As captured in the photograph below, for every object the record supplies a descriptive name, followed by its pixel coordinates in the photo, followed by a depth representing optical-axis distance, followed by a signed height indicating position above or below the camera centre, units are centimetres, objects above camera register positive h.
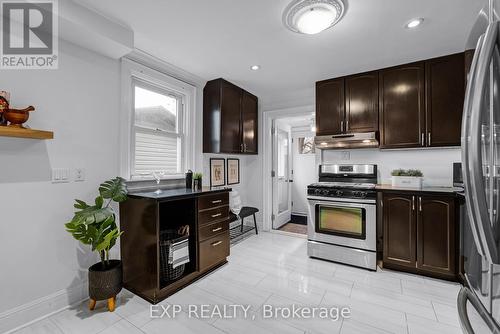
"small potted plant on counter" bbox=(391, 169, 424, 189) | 267 -12
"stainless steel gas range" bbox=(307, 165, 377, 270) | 264 -68
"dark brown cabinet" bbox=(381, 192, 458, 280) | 231 -72
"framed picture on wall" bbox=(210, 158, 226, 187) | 354 -5
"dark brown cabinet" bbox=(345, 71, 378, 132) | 290 +89
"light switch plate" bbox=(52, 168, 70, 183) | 189 -5
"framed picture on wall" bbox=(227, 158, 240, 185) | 389 -4
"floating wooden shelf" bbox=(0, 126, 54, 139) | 151 +26
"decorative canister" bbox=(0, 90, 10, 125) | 155 +46
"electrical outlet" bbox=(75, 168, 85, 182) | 203 -5
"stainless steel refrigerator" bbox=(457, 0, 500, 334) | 67 +2
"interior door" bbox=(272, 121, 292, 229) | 430 -12
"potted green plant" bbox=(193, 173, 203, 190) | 277 -14
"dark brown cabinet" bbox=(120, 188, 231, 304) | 200 -68
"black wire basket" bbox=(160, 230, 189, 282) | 212 -89
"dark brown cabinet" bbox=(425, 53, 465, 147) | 247 +79
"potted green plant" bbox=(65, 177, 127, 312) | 175 -55
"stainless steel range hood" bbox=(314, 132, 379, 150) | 285 +38
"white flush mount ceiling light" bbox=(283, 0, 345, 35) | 169 +123
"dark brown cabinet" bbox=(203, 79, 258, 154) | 323 +78
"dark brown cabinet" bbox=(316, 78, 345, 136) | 311 +89
